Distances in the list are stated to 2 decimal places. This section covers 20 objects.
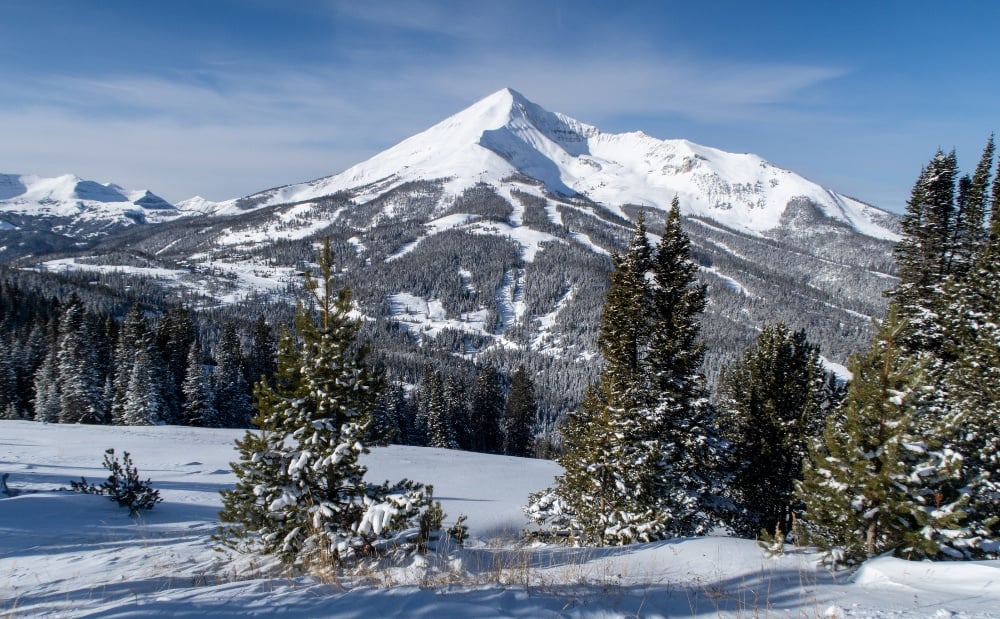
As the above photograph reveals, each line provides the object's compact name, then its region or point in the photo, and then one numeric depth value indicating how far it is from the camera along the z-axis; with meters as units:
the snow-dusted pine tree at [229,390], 48.50
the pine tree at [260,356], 56.59
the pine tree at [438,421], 50.41
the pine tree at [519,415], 57.31
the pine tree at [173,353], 42.97
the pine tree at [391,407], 49.22
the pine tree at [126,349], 40.53
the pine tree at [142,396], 37.50
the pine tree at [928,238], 17.31
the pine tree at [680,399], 13.28
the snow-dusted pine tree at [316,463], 6.65
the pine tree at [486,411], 58.75
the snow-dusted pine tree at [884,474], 6.87
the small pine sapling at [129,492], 11.66
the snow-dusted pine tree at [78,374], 38.28
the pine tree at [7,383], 41.22
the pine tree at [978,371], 10.59
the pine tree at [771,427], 16.61
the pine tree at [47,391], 39.47
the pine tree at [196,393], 43.22
